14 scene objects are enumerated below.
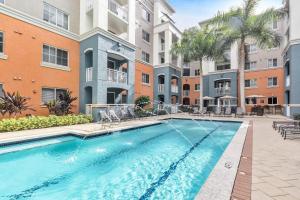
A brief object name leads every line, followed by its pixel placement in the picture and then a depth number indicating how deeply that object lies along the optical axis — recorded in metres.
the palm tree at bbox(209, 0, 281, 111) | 14.71
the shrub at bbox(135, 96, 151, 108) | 14.56
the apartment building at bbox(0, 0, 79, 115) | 8.79
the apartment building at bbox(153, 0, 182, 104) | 19.15
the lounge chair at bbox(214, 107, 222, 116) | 16.13
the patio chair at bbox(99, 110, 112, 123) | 10.45
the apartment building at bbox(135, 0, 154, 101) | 17.45
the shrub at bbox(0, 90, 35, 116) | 7.55
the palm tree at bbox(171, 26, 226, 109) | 17.10
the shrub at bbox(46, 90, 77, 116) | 9.46
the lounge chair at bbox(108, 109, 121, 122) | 10.96
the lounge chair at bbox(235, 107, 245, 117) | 14.96
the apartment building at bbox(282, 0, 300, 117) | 13.21
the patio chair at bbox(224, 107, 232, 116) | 16.14
